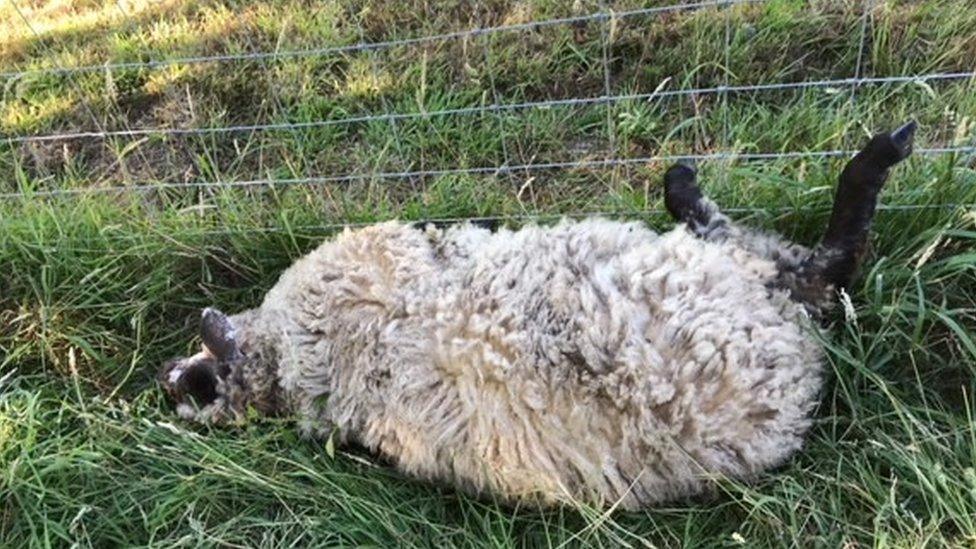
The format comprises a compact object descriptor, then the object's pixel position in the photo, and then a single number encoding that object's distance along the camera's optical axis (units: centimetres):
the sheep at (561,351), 224
